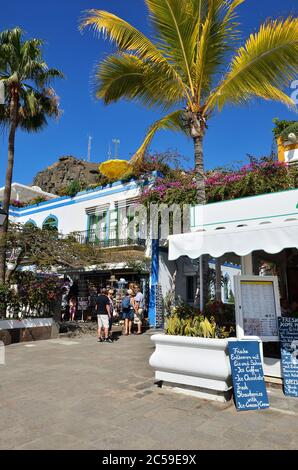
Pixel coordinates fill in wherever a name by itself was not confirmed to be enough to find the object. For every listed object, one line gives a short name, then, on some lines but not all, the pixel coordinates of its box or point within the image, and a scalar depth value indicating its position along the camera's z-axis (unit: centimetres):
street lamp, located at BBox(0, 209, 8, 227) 949
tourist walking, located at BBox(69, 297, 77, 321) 1727
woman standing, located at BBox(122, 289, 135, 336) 1302
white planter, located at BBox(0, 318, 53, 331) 1129
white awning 550
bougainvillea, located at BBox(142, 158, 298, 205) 1281
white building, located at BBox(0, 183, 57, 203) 3116
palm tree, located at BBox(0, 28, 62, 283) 1382
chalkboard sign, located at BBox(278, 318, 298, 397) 555
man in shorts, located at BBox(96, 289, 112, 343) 1137
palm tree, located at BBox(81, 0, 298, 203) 787
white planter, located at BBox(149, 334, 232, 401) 537
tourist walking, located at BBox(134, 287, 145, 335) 1370
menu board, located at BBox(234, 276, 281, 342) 590
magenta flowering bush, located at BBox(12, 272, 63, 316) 1215
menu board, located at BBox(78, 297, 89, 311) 1747
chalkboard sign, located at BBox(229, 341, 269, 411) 505
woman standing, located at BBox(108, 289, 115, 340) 1206
